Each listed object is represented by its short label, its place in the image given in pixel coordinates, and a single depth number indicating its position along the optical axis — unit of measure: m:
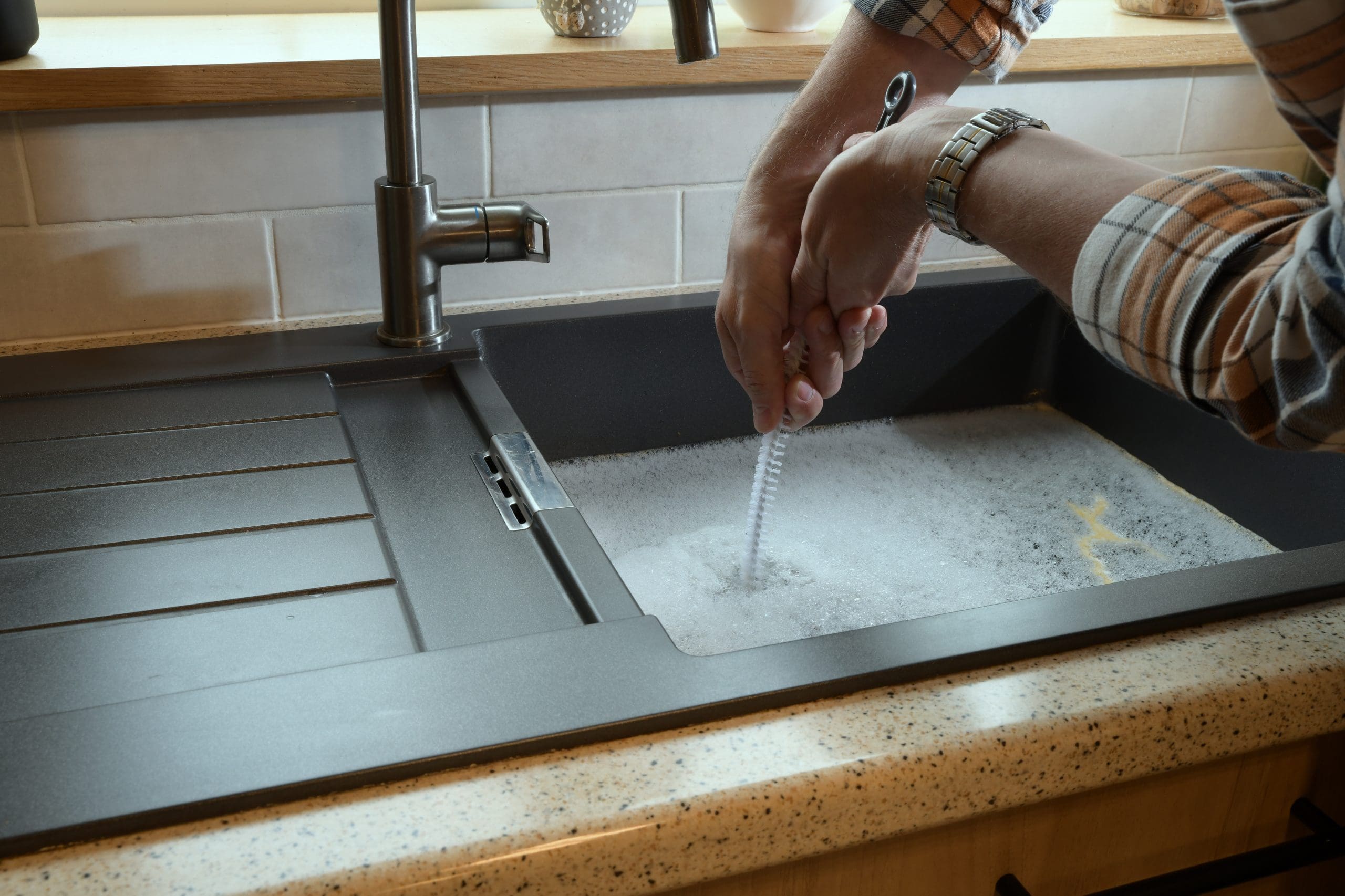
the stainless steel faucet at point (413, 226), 0.84
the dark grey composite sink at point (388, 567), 0.50
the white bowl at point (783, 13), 1.10
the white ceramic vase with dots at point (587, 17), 1.04
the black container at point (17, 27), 0.86
